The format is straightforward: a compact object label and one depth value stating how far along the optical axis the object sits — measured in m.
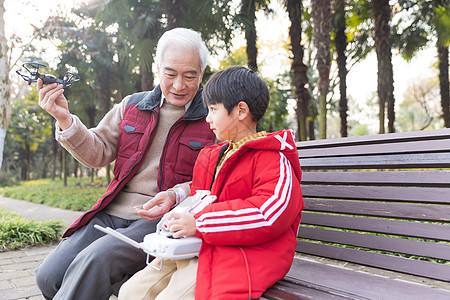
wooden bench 1.55
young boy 1.35
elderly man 1.88
